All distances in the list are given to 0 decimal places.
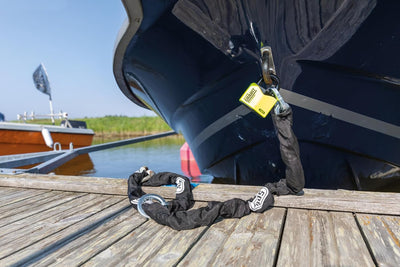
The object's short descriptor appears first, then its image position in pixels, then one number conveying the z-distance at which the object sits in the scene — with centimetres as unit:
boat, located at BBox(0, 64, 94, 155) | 660
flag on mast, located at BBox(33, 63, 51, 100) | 943
